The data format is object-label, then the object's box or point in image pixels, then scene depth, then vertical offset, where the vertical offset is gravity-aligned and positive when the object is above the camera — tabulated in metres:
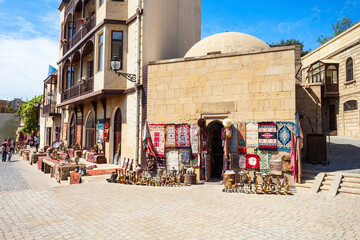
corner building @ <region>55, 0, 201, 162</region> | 12.62 +4.54
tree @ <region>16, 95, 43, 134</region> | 36.72 +1.93
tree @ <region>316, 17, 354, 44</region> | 33.23 +14.64
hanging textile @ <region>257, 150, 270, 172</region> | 9.26 -1.12
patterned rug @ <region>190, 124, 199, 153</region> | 10.52 -0.37
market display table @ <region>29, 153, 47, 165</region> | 18.67 -2.08
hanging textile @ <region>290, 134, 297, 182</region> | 8.77 -0.97
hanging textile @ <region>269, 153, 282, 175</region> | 9.09 -1.24
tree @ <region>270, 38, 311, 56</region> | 41.37 +15.27
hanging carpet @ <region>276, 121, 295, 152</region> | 9.00 -0.12
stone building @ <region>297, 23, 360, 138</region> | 20.53 +4.68
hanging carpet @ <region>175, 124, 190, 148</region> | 10.66 -0.24
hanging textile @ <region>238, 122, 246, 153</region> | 9.63 -0.25
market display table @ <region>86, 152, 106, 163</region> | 14.56 -1.68
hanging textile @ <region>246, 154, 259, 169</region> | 9.40 -1.17
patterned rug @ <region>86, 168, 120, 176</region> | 11.59 -2.03
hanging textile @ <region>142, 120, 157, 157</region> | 11.17 -0.59
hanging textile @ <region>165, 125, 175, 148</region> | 10.91 -0.25
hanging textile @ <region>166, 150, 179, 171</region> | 10.86 -1.33
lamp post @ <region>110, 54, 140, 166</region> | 12.05 +1.03
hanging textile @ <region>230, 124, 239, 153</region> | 9.77 -0.37
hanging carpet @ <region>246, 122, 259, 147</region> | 9.46 -0.13
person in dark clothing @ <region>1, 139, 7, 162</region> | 20.39 -1.88
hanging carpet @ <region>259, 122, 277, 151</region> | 9.18 -0.20
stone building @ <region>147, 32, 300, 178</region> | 9.27 +1.91
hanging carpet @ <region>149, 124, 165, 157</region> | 11.16 -0.31
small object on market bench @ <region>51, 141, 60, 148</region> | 18.39 -1.08
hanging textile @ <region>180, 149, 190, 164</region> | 10.65 -1.12
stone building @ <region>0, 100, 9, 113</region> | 61.50 +6.02
